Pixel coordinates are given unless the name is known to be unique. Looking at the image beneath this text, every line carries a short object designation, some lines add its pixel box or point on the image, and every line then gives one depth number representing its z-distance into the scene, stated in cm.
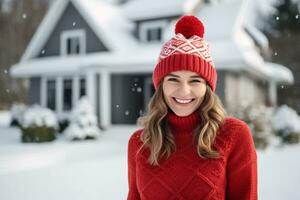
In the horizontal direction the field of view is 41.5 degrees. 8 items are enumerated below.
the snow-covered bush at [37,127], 1120
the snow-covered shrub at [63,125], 1338
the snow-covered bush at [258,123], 875
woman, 158
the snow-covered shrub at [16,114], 1611
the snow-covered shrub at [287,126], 932
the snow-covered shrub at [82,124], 1110
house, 1287
